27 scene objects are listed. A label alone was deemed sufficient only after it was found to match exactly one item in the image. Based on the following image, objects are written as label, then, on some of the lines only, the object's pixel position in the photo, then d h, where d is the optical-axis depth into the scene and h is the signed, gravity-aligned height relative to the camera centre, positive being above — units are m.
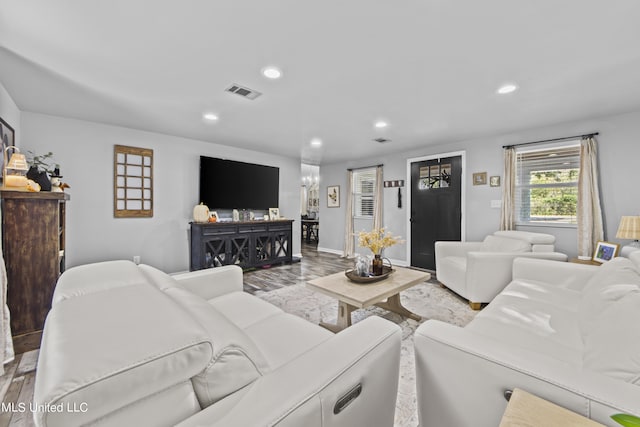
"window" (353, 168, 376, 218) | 5.89 +0.55
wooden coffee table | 2.05 -0.62
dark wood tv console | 4.20 -0.51
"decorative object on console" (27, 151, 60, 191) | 2.40 +0.33
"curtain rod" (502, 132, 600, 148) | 3.28 +1.06
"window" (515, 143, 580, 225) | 3.51 +0.45
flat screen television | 4.55 +0.57
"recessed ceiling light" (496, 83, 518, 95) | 2.42 +1.22
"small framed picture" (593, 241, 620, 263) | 2.86 -0.37
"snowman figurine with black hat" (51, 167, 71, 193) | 2.58 +0.29
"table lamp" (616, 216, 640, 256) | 2.63 -0.13
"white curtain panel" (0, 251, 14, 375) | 1.82 -0.83
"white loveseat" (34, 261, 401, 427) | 0.53 -0.39
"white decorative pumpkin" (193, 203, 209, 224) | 4.30 +0.00
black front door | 4.50 +0.19
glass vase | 2.58 -0.50
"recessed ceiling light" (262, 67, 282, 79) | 2.16 +1.20
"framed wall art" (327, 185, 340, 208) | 6.40 +0.48
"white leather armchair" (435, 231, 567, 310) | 2.87 -0.53
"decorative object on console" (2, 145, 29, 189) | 2.11 +0.34
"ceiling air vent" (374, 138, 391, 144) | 4.33 +1.27
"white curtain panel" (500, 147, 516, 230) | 3.85 +0.39
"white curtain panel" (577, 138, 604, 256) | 3.20 +0.18
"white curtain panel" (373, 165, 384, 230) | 5.56 +0.33
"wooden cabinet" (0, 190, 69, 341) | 2.06 -0.33
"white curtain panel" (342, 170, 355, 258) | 6.06 -0.25
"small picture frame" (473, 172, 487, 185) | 4.17 +0.62
